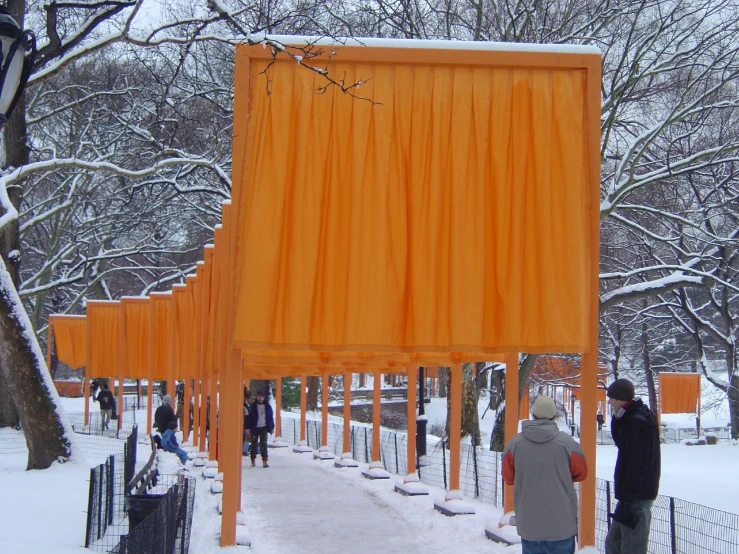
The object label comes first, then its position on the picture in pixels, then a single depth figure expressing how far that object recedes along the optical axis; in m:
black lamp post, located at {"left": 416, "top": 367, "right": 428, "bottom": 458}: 22.98
